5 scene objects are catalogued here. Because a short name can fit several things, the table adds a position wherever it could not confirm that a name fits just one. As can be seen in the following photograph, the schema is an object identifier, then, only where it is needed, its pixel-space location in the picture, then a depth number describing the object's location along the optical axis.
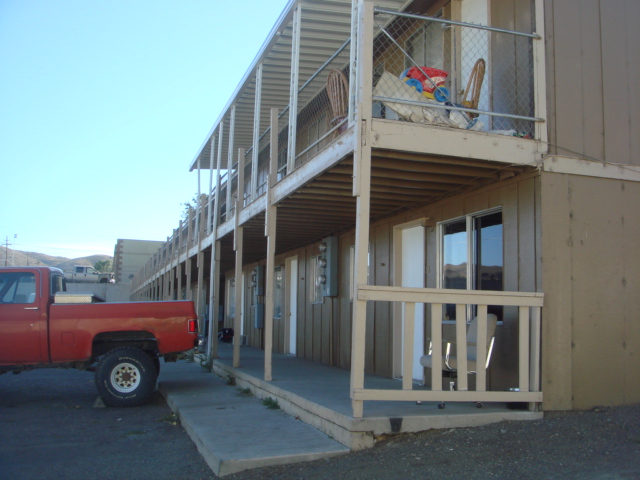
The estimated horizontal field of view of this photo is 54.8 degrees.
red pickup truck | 8.69
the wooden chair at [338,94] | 7.55
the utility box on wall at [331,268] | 11.50
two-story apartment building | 5.89
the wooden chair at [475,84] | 6.90
